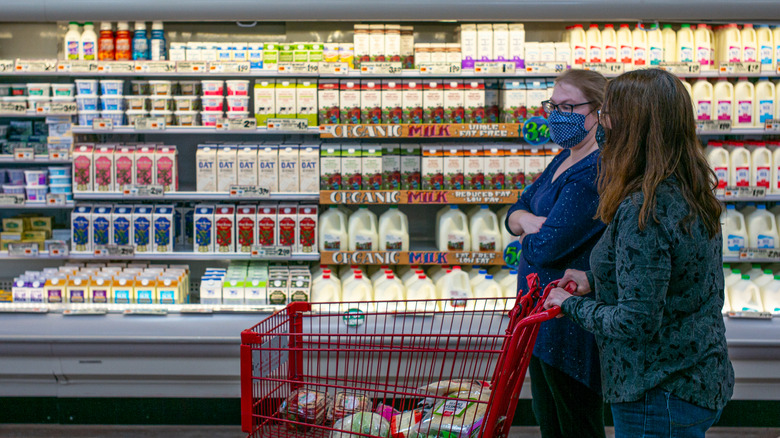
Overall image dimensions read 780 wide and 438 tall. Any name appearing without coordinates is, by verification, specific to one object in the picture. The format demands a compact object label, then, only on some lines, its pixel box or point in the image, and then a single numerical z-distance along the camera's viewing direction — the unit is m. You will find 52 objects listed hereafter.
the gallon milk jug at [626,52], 3.93
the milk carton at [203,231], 3.97
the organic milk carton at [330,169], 3.91
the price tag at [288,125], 3.83
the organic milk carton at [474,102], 3.92
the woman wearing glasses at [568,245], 2.03
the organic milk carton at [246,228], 3.96
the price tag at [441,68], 3.84
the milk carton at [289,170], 3.92
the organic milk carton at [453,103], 3.92
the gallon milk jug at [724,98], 3.99
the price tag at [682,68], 3.87
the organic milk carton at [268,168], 3.92
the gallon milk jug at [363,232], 3.96
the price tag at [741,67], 3.91
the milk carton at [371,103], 3.91
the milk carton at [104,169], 3.93
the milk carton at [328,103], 3.90
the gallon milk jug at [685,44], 3.99
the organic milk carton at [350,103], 3.90
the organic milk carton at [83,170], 3.92
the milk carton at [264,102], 3.91
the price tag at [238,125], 3.87
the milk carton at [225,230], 3.96
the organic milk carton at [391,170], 3.93
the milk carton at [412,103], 3.91
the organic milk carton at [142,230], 3.96
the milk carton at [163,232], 3.96
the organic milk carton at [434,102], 3.93
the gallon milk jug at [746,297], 3.87
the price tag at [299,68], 3.83
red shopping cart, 1.62
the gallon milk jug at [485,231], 3.95
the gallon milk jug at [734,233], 4.00
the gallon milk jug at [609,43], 3.93
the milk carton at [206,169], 3.93
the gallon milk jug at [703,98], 3.98
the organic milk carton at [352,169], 3.91
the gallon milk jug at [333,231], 3.95
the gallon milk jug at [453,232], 3.93
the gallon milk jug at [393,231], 3.95
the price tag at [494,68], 3.84
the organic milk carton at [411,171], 3.94
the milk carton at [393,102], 3.91
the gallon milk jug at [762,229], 4.02
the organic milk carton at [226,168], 3.93
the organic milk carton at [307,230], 3.94
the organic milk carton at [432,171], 3.90
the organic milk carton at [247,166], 3.93
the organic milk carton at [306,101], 3.91
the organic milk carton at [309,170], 3.92
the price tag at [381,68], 3.84
